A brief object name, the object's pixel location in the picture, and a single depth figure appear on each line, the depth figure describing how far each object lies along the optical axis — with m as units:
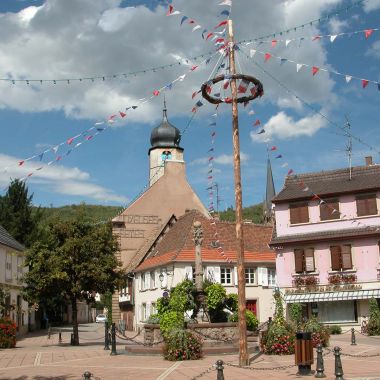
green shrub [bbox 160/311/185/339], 20.52
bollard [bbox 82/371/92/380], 9.12
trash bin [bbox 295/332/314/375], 14.20
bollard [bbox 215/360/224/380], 10.48
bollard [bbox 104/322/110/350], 24.65
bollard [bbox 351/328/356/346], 23.55
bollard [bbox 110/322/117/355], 21.45
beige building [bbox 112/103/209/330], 49.41
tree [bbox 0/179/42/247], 50.72
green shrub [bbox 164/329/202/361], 18.25
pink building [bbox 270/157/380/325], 33.06
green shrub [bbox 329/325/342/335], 32.22
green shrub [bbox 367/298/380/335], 30.64
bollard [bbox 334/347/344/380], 10.81
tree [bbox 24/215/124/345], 27.53
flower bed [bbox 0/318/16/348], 27.30
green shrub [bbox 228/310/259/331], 23.17
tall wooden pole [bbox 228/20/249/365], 15.32
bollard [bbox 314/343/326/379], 13.52
